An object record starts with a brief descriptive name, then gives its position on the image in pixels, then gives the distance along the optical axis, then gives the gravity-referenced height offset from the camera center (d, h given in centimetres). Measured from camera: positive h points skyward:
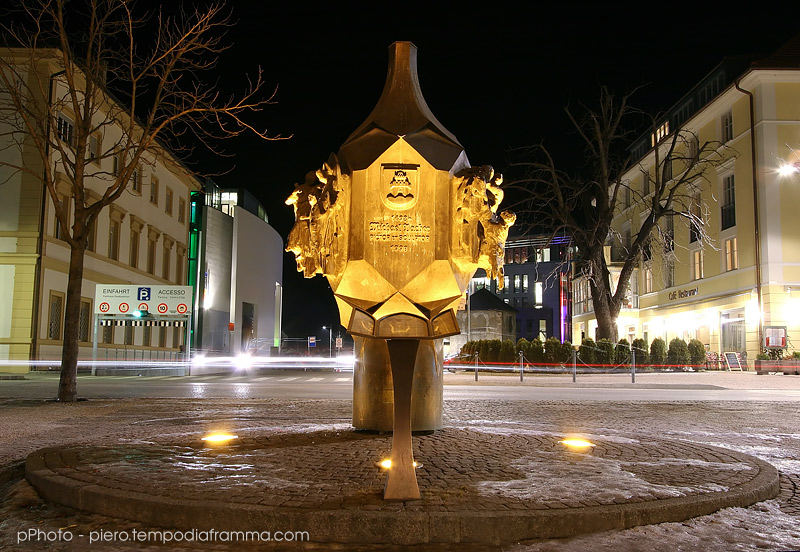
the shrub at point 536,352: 3341 -22
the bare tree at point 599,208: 3238 +646
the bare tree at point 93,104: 1464 +505
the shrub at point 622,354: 3300 -25
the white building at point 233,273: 4950 +549
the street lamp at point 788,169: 3491 +890
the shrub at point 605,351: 3256 -12
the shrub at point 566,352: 3328 -20
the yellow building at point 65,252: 2903 +430
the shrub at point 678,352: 3538 -13
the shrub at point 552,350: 3334 -12
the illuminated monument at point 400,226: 610 +109
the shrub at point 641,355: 3434 -29
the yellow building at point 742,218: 3522 +711
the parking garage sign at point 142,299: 2767 +163
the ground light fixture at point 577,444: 742 -104
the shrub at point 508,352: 3405 -24
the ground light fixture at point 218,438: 763 -105
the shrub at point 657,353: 3475 -19
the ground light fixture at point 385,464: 613 -103
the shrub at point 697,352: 3606 -12
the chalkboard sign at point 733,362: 3569 -58
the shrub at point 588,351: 3331 -14
